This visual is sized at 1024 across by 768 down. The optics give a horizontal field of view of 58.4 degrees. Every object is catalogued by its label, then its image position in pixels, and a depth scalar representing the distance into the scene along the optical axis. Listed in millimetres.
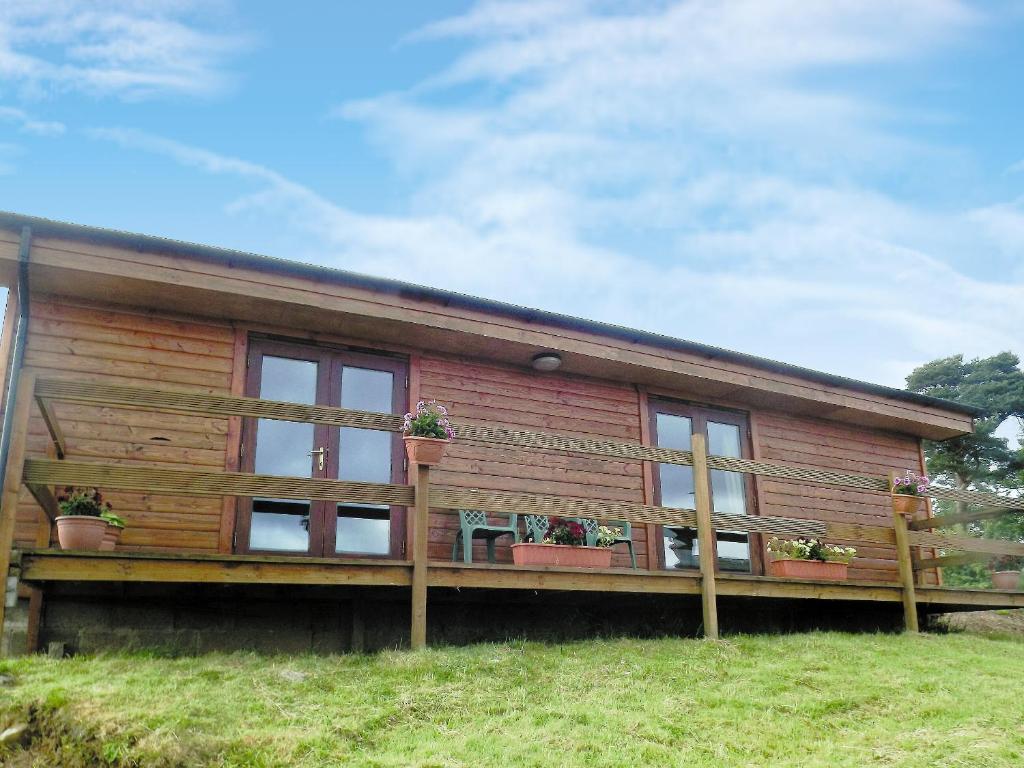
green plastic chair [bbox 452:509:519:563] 8414
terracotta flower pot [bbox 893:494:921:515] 9312
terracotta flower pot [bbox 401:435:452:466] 7043
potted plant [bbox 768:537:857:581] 9211
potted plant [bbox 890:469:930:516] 9320
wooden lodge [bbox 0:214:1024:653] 6707
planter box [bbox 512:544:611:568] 7621
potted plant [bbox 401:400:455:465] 7055
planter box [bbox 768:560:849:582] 9203
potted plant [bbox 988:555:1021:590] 10734
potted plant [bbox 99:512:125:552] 6785
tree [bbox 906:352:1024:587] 22531
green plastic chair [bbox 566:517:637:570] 8680
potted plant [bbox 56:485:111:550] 6305
